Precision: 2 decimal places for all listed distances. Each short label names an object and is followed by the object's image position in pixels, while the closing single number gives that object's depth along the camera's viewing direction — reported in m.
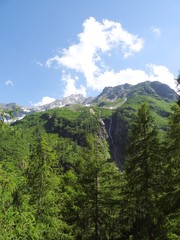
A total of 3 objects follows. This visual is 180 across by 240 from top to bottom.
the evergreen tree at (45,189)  11.22
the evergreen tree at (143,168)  13.27
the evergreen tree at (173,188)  8.05
